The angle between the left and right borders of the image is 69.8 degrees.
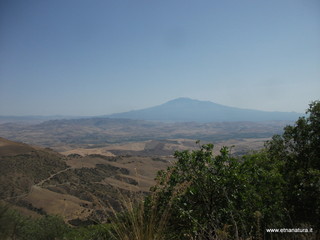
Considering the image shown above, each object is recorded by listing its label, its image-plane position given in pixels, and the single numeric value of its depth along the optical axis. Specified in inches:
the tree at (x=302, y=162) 262.2
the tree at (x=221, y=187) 238.2
